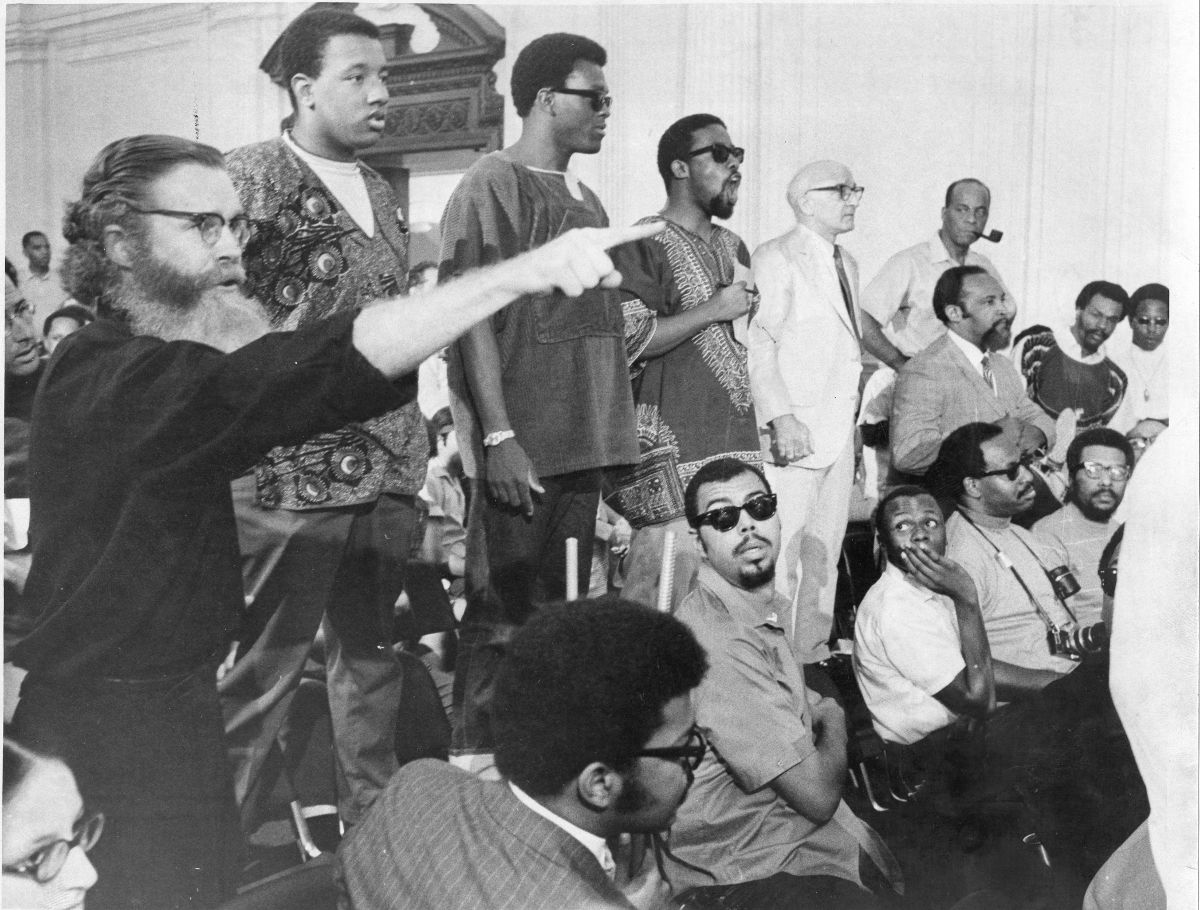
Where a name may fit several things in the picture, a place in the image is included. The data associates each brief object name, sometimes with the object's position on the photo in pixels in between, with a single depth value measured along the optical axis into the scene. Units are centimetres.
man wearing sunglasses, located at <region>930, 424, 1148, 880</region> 368
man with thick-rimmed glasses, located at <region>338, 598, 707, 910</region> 256
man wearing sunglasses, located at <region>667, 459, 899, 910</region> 326
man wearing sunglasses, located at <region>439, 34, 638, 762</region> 350
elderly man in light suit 372
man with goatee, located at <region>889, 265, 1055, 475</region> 382
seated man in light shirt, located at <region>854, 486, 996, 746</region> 363
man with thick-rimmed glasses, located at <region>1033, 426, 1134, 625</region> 382
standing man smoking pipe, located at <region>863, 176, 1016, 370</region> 375
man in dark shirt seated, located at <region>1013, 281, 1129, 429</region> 382
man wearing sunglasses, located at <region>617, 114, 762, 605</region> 361
